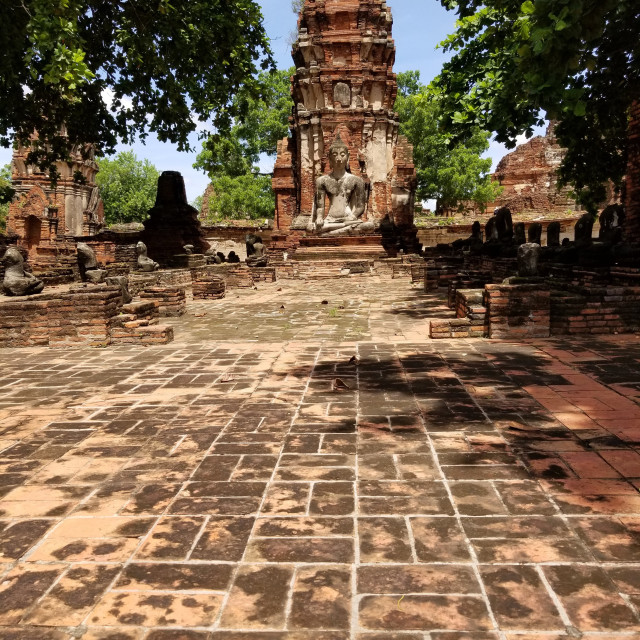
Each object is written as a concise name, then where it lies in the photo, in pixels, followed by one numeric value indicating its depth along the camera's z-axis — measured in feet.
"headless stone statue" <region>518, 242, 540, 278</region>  24.02
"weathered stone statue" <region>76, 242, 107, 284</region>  47.99
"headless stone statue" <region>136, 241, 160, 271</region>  49.32
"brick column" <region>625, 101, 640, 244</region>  34.71
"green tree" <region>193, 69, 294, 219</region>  109.60
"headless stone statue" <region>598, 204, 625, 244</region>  39.75
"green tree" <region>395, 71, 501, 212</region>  102.17
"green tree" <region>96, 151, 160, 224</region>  138.82
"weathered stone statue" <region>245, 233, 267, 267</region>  56.24
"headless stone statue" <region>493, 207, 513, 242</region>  49.06
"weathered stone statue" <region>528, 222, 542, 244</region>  48.43
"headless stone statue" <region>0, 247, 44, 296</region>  31.71
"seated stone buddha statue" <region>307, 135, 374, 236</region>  60.23
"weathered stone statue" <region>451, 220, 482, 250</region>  54.84
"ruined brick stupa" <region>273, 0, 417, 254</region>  67.82
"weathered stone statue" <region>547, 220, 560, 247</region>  52.97
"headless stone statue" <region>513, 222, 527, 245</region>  47.95
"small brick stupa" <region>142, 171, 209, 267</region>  66.59
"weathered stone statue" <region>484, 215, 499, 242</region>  50.16
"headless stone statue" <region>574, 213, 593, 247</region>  38.04
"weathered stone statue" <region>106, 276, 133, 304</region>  27.85
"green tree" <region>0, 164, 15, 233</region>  41.32
